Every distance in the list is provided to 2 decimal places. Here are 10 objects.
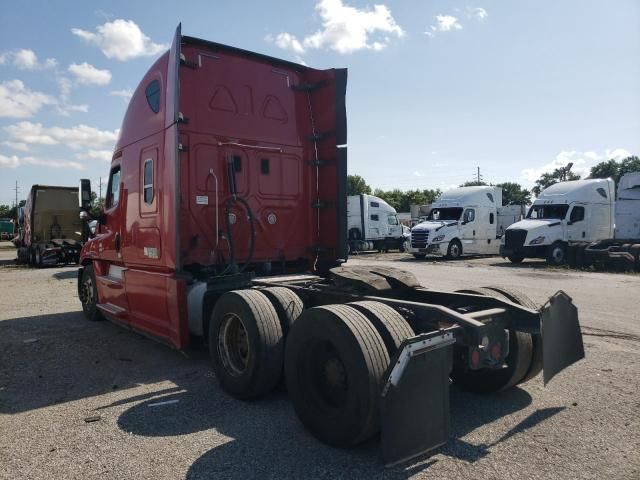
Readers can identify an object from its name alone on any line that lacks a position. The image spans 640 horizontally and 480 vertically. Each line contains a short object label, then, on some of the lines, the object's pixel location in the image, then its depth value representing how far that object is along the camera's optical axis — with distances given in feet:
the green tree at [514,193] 301.76
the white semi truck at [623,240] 57.36
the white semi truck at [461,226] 76.59
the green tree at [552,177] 224.53
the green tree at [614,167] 221.25
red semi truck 11.02
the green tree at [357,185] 286.54
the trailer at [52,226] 71.05
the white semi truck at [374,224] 97.40
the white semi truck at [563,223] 65.72
